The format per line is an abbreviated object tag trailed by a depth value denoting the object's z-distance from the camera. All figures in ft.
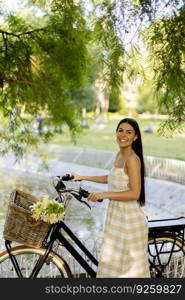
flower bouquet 6.50
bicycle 6.86
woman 6.94
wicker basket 6.37
